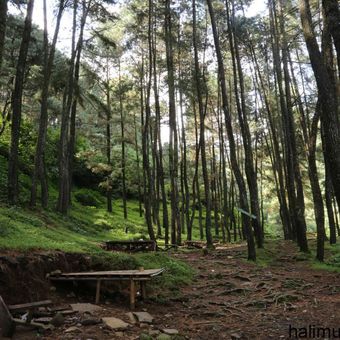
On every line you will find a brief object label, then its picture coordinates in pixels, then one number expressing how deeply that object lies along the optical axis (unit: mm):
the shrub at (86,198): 29078
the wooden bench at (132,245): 14625
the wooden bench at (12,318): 5551
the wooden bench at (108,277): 7961
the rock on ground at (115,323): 6225
